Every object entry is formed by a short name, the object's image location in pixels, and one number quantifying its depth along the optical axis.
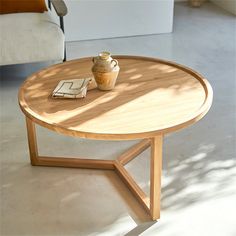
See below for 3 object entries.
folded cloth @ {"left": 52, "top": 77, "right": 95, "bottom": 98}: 2.11
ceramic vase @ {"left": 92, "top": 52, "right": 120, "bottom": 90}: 2.09
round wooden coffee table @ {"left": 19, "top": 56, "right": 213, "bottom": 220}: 1.88
